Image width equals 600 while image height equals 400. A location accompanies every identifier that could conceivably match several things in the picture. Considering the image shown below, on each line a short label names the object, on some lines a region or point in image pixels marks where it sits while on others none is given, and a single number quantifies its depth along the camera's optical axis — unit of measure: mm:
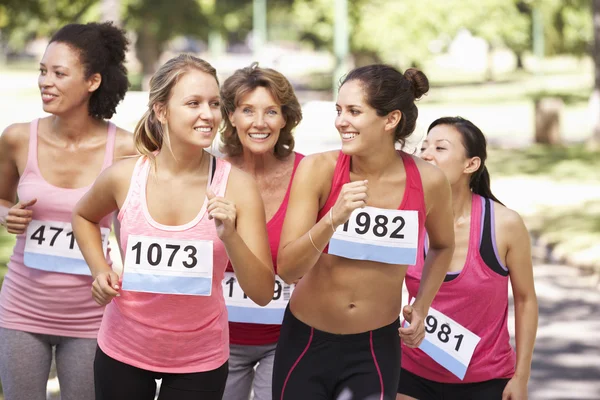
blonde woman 6331
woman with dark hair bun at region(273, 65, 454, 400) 6568
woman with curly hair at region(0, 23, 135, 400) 7524
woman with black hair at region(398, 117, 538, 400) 7473
